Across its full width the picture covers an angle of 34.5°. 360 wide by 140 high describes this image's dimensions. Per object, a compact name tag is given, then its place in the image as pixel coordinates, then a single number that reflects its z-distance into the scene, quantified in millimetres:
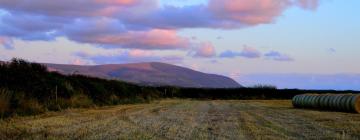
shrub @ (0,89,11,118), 19925
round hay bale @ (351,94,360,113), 29669
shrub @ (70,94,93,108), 28836
